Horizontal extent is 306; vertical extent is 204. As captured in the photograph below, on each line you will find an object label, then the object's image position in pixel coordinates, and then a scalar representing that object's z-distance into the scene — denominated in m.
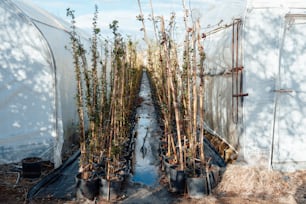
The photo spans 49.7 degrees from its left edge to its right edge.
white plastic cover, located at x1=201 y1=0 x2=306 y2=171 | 4.74
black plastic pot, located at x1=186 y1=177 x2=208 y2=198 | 4.05
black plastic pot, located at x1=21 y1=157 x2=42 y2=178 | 4.73
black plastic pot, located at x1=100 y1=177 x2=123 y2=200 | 4.02
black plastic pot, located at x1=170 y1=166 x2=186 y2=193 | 4.16
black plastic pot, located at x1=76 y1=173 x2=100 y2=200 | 3.97
